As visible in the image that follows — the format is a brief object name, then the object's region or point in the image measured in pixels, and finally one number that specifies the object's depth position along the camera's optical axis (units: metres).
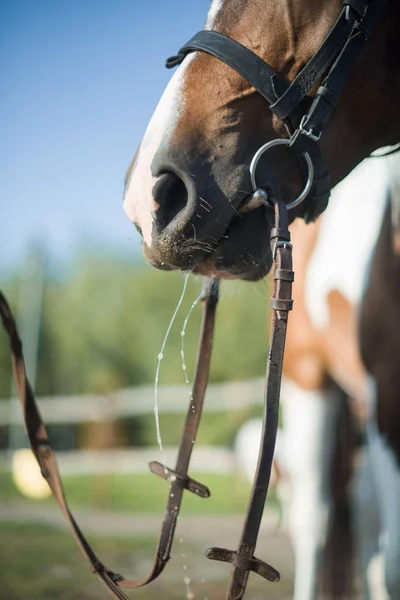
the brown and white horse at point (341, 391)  2.52
